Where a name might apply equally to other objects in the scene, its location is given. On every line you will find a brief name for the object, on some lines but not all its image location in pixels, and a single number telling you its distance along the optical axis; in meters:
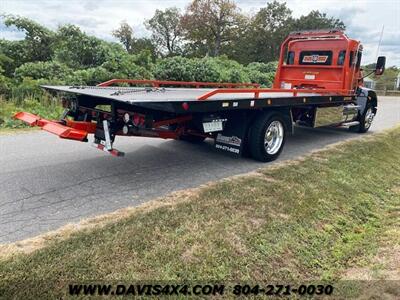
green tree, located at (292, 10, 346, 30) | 47.62
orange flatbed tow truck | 4.48
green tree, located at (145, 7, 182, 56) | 51.22
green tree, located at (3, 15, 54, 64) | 13.46
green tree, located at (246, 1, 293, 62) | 45.56
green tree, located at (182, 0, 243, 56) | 44.56
